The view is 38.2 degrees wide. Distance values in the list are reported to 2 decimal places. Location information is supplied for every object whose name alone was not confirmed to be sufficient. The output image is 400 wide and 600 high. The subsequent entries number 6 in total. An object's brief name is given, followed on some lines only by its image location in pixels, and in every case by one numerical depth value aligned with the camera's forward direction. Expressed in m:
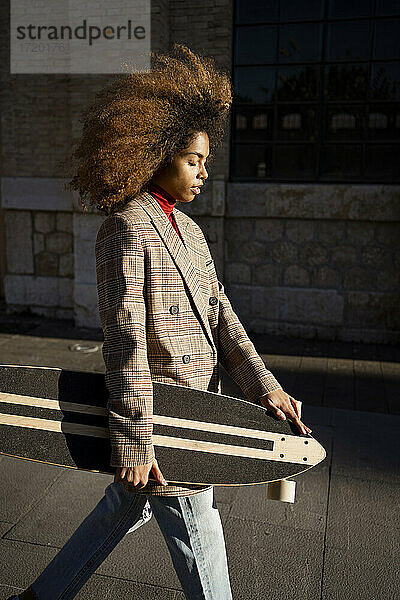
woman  1.75
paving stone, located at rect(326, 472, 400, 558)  2.79
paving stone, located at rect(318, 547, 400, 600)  2.43
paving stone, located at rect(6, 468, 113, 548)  2.81
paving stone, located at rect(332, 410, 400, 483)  3.52
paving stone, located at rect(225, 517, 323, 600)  2.45
